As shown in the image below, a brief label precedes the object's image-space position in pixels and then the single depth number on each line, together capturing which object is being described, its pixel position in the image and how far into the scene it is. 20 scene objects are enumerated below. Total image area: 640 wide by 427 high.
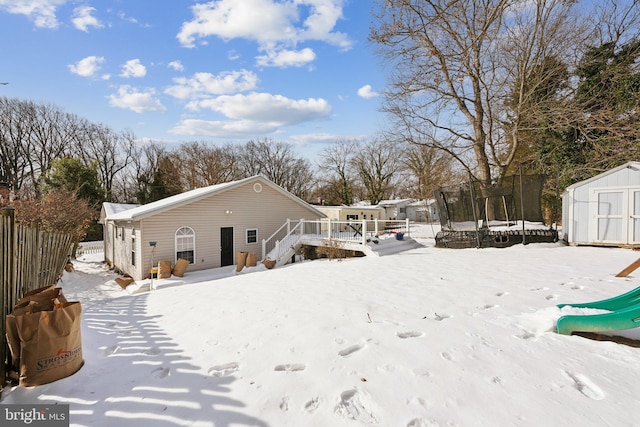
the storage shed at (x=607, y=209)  8.14
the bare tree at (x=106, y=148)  30.09
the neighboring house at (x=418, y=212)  39.82
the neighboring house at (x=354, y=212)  23.61
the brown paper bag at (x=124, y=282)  11.22
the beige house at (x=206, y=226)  11.58
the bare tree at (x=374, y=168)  35.92
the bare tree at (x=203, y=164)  32.22
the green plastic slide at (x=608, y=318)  2.65
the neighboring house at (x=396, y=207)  36.59
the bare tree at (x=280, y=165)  38.94
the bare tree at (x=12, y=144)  24.62
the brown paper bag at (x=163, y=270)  11.23
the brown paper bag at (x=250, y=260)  12.84
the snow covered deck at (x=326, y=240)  11.24
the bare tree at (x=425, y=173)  25.47
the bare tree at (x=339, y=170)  37.28
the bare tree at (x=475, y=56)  12.82
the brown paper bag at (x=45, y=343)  2.45
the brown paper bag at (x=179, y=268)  11.55
